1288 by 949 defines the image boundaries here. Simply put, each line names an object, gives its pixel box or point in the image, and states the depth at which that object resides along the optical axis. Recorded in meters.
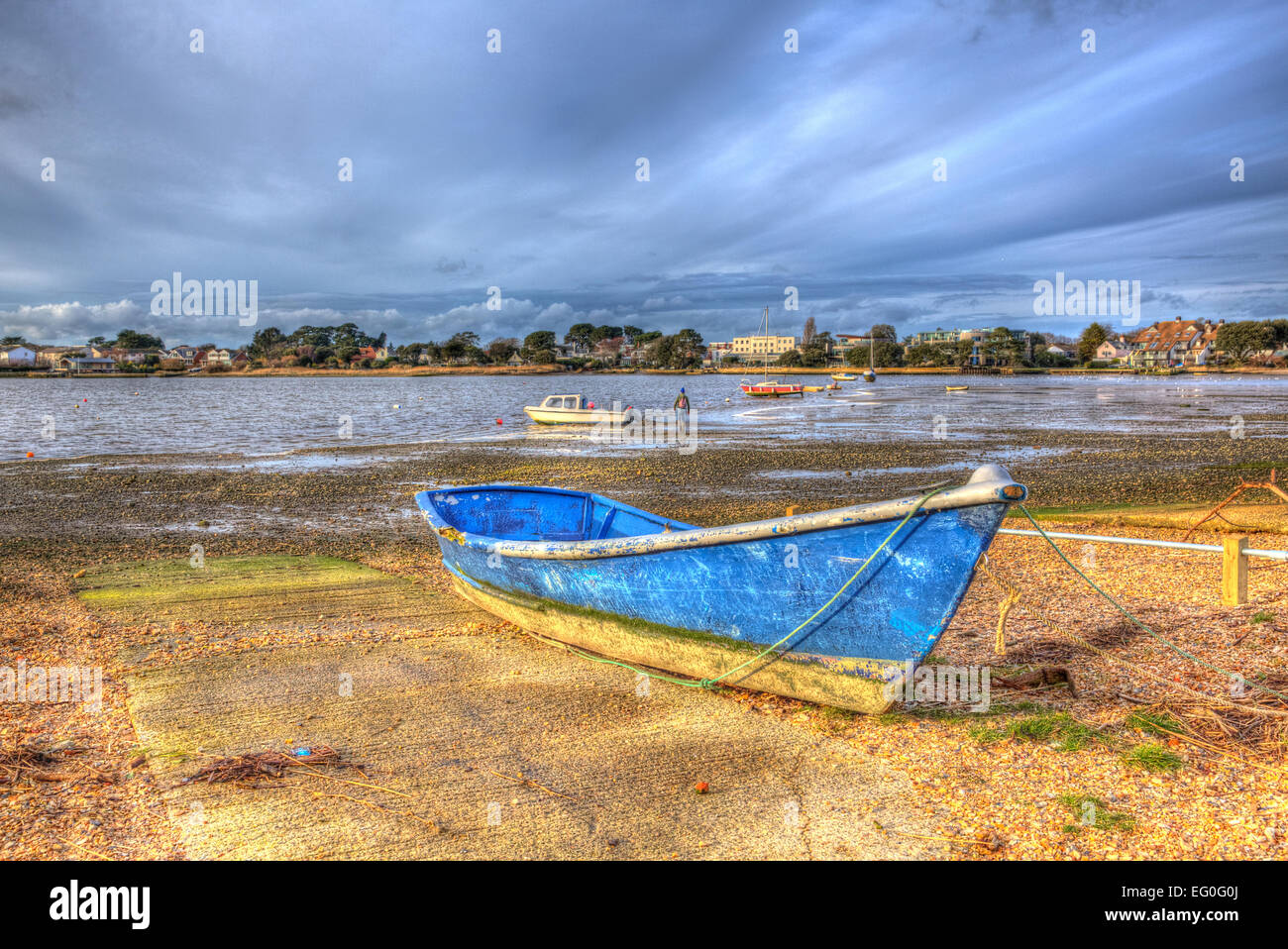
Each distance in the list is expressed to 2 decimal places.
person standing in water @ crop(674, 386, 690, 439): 36.33
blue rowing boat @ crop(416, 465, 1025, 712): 5.24
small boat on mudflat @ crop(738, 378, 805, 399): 61.47
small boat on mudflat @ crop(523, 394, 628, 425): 37.78
